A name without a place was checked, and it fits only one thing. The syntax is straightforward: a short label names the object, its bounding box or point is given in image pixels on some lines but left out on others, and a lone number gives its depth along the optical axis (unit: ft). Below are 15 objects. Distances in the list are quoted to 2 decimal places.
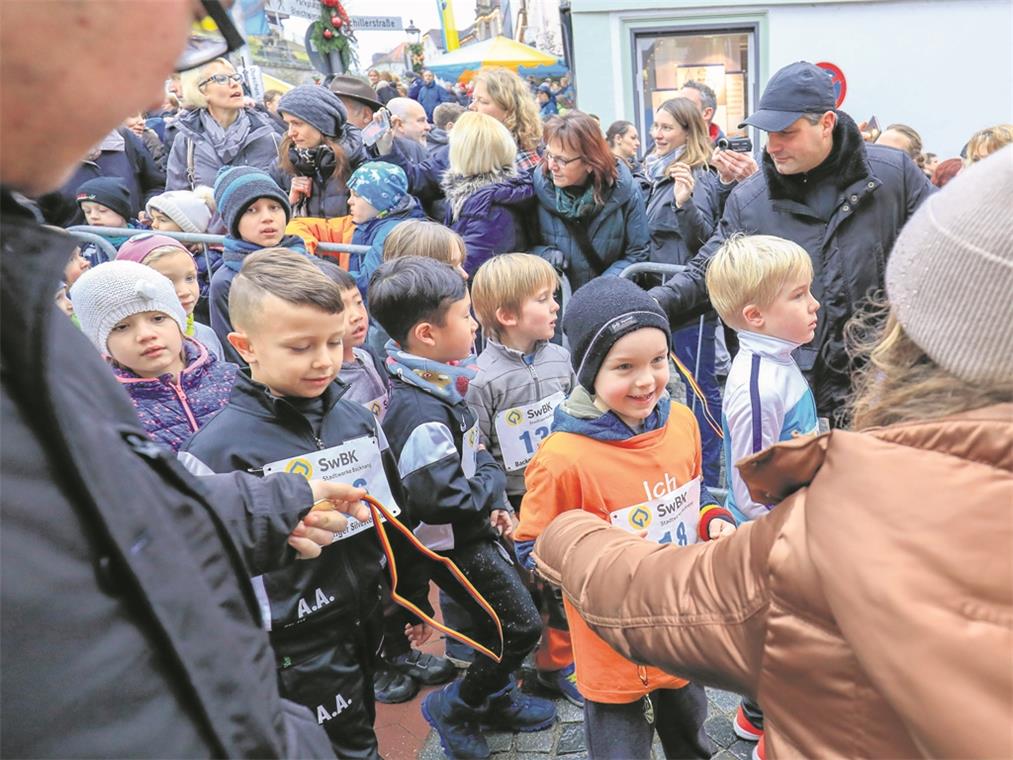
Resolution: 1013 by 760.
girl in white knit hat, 8.09
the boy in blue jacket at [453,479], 7.86
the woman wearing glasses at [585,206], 13.35
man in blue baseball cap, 10.16
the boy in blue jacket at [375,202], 14.06
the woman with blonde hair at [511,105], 17.29
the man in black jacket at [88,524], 2.24
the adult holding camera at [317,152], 15.42
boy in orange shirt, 6.89
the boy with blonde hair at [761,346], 8.36
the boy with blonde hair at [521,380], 9.54
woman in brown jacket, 2.56
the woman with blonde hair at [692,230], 14.28
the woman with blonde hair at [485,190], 13.94
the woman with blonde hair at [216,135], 18.60
